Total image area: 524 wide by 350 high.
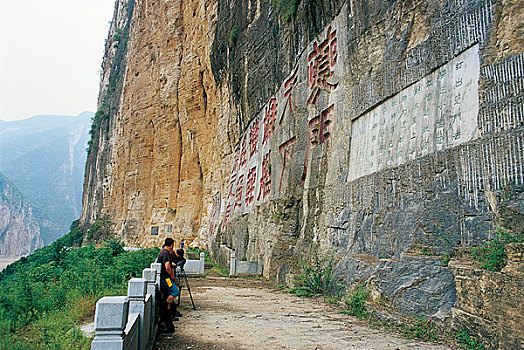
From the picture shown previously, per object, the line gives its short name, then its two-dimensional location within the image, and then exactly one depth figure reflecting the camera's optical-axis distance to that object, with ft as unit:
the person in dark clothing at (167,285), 16.72
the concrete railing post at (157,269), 18.21
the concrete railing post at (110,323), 8.79
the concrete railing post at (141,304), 12.51
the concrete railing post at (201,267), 42.78
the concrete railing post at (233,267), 39.65
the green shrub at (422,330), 14.44
